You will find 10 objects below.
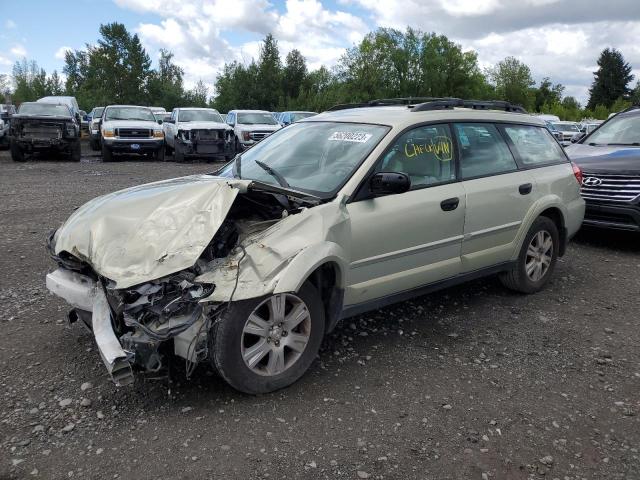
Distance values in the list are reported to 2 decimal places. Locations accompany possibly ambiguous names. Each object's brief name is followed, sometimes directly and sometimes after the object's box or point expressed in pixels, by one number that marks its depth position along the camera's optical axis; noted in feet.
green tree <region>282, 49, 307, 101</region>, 180.86
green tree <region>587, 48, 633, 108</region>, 246.27
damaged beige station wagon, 9.92
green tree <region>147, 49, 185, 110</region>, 182.29
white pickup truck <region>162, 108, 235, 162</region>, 58.18
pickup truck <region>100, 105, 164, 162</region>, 58.49
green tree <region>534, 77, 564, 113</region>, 280.72
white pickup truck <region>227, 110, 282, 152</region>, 64.90
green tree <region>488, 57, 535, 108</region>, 247.29
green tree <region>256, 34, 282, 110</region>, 178.09
